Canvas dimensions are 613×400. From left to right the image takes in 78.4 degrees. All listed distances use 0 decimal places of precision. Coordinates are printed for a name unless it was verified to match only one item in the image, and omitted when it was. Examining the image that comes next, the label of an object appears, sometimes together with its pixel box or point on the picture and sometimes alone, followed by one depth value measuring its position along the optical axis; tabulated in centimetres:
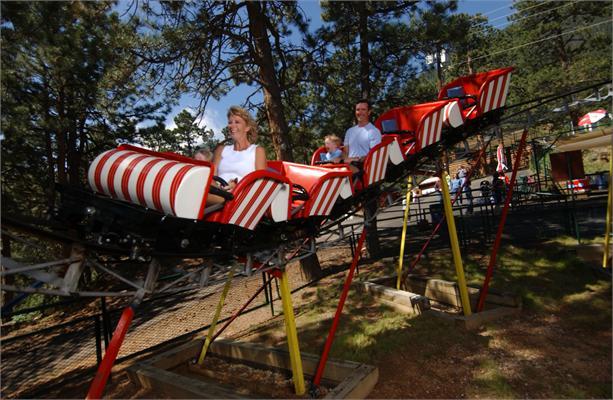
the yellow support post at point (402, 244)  725
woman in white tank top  343
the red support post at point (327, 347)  420
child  520
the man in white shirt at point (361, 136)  502
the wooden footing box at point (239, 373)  412
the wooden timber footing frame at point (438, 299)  594
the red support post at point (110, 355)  228
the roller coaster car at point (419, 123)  519
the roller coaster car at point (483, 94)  571
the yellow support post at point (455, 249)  600
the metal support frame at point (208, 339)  507
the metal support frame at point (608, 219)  586
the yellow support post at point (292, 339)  410
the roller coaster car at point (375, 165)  449
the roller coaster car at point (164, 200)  245
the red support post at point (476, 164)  651
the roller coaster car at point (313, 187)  372
